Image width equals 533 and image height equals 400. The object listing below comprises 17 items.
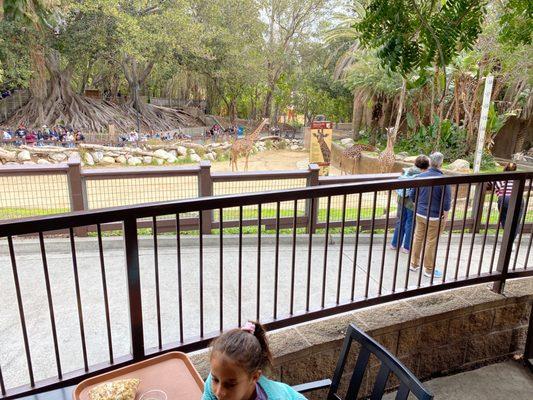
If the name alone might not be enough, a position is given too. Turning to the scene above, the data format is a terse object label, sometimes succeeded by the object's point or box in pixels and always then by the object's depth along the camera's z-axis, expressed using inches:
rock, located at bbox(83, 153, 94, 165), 676.7
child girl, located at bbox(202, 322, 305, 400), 52.0
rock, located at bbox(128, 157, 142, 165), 686.8
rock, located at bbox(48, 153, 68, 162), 665.0
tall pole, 323.3
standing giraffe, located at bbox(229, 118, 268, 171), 503.5
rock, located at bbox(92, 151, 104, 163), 691.7
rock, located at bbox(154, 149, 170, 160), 719.1
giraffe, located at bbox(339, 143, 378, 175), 660.1
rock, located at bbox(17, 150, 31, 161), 633.0
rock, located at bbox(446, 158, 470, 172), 502.3
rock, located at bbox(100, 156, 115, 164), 685.3
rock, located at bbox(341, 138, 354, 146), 829.2
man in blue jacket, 163.3
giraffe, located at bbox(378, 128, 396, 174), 513.0
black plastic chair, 57.7
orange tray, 61.9
